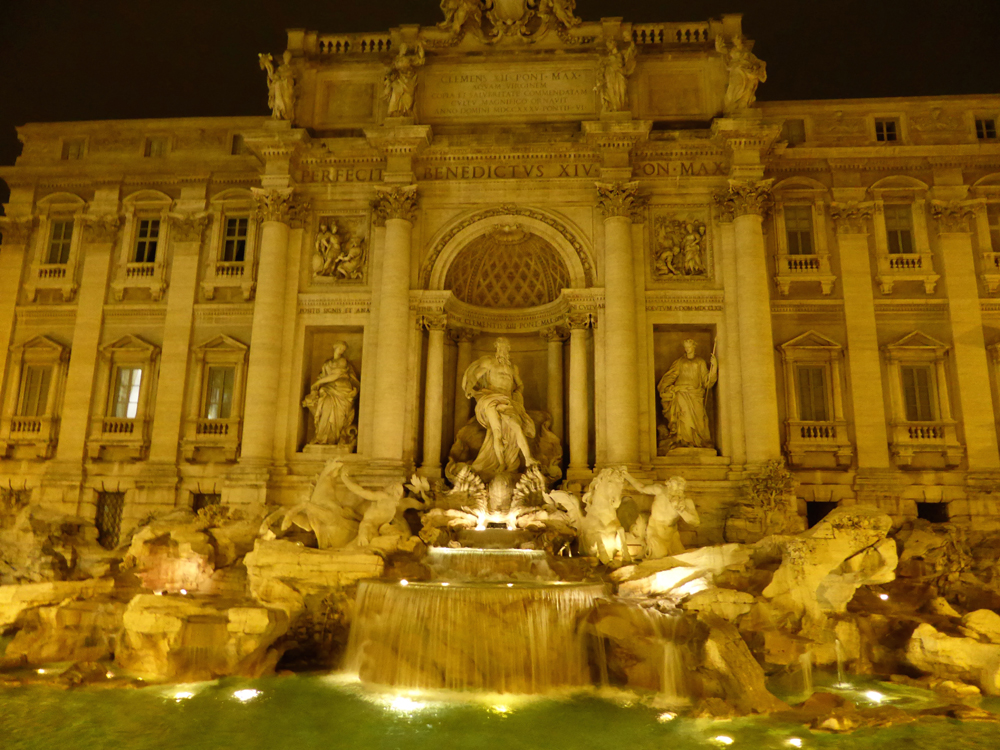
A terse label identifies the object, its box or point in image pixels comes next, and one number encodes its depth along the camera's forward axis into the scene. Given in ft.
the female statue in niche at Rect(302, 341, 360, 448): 63.16
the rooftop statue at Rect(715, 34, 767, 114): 63.67
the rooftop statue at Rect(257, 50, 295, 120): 66.72
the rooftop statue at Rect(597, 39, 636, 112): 64.13
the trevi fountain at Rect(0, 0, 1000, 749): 36.60
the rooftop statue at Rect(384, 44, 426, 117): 65.46
